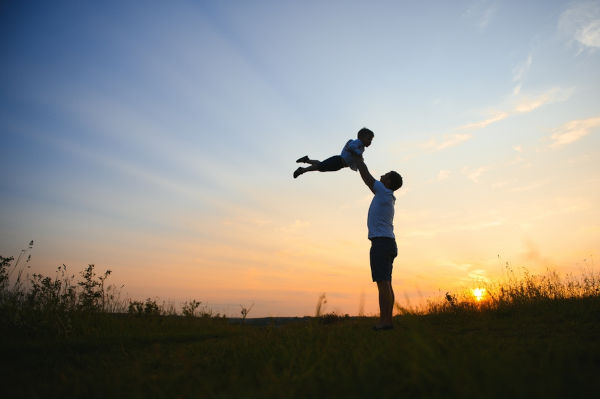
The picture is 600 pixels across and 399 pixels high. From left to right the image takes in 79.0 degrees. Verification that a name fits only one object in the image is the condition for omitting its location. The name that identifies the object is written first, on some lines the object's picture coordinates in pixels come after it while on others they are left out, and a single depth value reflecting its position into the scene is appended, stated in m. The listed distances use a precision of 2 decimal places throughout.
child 6.79
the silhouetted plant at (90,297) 7.79
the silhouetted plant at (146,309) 8.53
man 5.89
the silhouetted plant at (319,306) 4.38
